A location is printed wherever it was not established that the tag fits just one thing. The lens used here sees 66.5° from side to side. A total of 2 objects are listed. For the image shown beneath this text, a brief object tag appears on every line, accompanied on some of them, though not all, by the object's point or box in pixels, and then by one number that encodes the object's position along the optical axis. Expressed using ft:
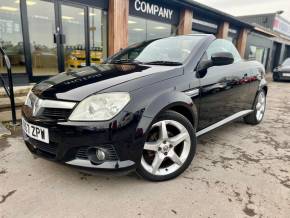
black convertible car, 5.57
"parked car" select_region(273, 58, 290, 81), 38.65
